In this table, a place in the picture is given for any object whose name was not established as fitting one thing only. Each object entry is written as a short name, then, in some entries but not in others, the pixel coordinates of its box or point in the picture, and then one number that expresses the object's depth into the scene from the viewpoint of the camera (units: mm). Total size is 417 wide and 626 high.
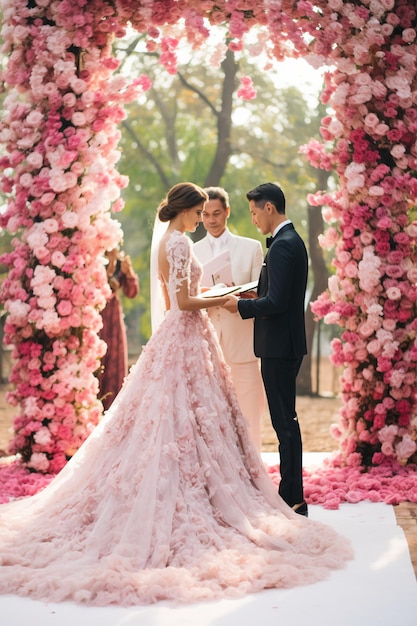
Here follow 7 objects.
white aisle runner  3178
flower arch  5906
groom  4617
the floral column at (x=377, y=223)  5887
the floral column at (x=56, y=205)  6012
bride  3558
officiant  5453
